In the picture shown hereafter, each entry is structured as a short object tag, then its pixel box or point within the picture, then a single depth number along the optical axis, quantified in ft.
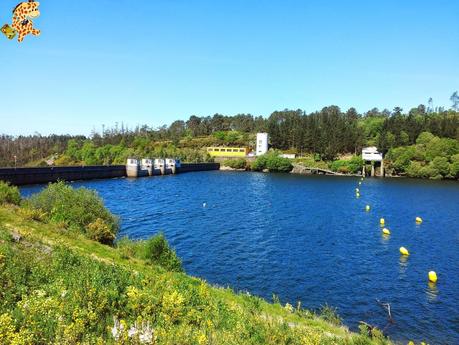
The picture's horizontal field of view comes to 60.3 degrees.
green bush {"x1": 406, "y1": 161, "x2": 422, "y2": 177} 529.04
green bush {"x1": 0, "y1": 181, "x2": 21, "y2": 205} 96.28
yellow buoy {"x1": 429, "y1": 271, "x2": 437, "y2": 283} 118.18
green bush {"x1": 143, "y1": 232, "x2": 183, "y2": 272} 88.49
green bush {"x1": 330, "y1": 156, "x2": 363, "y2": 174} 570.46
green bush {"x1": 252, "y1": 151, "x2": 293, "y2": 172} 611.06
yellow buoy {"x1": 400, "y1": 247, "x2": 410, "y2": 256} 148.42
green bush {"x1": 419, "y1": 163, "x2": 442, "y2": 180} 517.55
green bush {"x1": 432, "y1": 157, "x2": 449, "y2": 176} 511.89
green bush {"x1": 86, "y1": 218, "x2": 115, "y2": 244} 90.27
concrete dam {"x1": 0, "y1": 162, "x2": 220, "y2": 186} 328.70
